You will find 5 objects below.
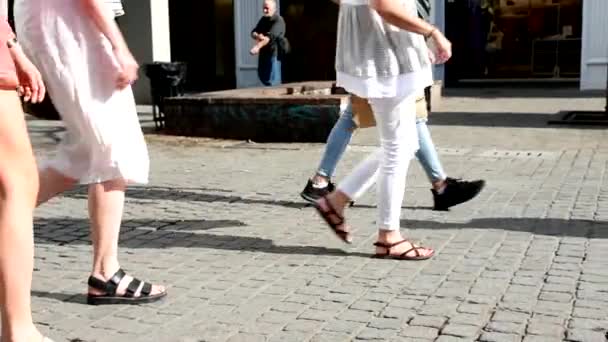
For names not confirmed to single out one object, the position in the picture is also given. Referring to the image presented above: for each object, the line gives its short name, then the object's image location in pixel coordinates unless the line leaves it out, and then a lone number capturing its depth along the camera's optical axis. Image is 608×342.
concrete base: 9.93
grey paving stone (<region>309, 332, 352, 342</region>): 3.50
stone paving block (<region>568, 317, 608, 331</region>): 3.59
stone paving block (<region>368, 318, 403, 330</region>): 3.64
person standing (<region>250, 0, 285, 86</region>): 15.34
